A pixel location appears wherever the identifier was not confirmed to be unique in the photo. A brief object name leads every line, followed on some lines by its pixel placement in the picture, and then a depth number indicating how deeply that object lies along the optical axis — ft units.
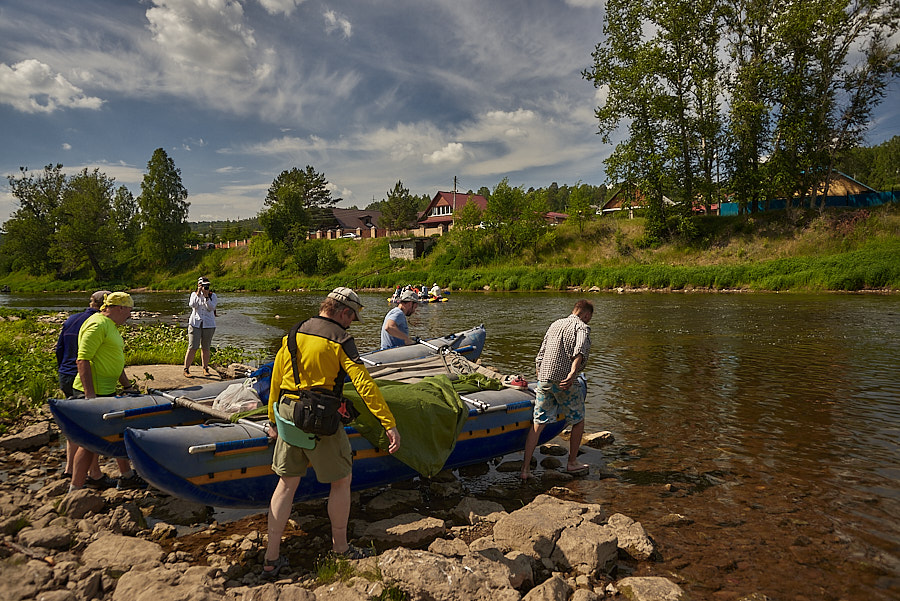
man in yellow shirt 14.32
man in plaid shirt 21.91
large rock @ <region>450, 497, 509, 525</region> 19.03
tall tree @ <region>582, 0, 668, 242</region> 146.30
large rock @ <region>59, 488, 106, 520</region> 17.38
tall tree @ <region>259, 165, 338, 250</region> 226.38
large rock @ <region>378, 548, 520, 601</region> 13.16
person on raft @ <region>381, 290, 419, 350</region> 32.53
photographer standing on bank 38.11
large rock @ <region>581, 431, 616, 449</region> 27.50
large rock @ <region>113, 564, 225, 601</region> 12.58
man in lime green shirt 19.31
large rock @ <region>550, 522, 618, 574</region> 15.71
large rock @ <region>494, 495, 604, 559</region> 16.39
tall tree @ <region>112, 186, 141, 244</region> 265.34
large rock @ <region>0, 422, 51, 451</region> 24.06
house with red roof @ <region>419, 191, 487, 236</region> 240.32
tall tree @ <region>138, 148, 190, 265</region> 234.58
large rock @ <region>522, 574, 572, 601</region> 13.46
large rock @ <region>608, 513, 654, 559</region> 16.70
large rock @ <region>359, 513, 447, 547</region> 17.62
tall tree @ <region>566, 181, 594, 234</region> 164.25
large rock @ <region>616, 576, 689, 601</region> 13.87
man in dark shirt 20.75
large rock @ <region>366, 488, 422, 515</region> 20.61
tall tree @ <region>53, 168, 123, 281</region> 216.95
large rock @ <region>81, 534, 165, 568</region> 14.74
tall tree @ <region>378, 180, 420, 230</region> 250.37
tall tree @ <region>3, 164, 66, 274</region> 225.56
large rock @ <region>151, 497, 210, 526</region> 19.30
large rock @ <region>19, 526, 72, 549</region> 15.11
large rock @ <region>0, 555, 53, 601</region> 12.57
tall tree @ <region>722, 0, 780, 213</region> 131.03
